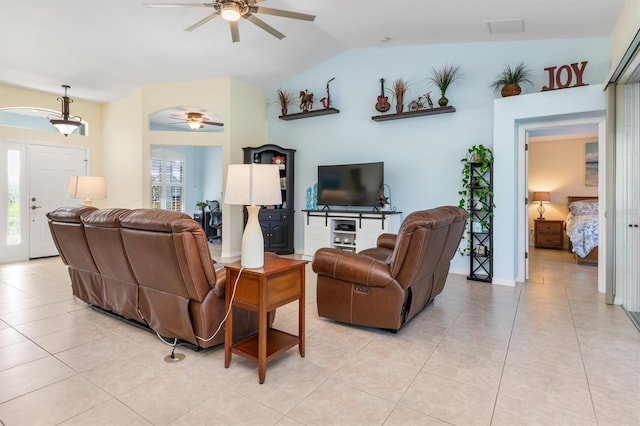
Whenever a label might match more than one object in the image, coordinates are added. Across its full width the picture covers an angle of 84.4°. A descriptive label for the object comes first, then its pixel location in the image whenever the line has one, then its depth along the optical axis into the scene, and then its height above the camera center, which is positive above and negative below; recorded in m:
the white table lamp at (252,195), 2.27 +0.06
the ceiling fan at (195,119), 6.85 +1.64
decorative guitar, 5.73 +1.62
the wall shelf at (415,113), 5.14 +1.37
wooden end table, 2.17 -0.61
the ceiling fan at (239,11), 3.09 +1.76
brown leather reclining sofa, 2.30 -0.48
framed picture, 7.52 +0.84
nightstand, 7.52 -0.65
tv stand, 5.55 -0.40
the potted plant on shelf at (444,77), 5.17 +1.88
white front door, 6.33 +0.31
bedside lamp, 7.74 +0.13
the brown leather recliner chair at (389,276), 2.76 -0.60
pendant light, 5.67 +1.34
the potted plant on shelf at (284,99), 6.76 +2.02
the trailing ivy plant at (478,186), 4.75 +0.24
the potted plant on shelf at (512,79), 4.62 +1.67
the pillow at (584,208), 6.67 -0.10
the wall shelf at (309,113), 6.20 +1.63
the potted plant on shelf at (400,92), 5.57 +1.77
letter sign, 4.29 +1.60
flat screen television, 5.73 +0.33
